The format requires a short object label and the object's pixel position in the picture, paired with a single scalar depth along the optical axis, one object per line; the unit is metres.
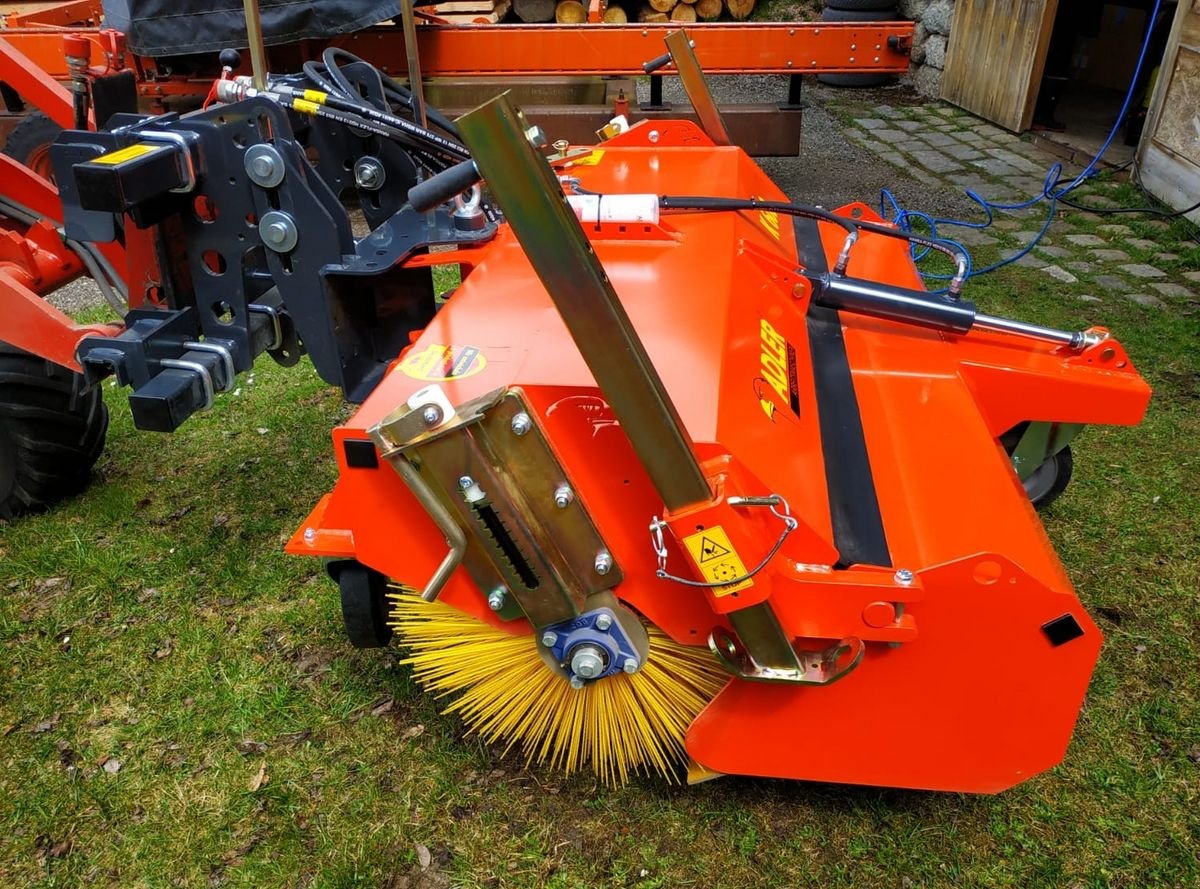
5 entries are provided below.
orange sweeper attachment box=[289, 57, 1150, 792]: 1.52
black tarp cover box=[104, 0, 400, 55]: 4.43
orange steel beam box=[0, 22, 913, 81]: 5.00
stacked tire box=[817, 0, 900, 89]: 8.77
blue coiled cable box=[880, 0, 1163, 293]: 4.89
